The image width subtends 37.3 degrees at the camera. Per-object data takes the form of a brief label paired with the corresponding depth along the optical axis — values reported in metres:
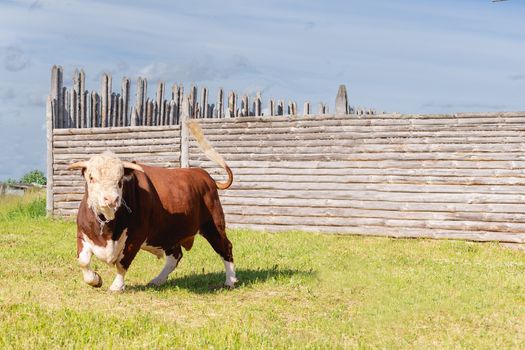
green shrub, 28.97
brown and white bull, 7.82
